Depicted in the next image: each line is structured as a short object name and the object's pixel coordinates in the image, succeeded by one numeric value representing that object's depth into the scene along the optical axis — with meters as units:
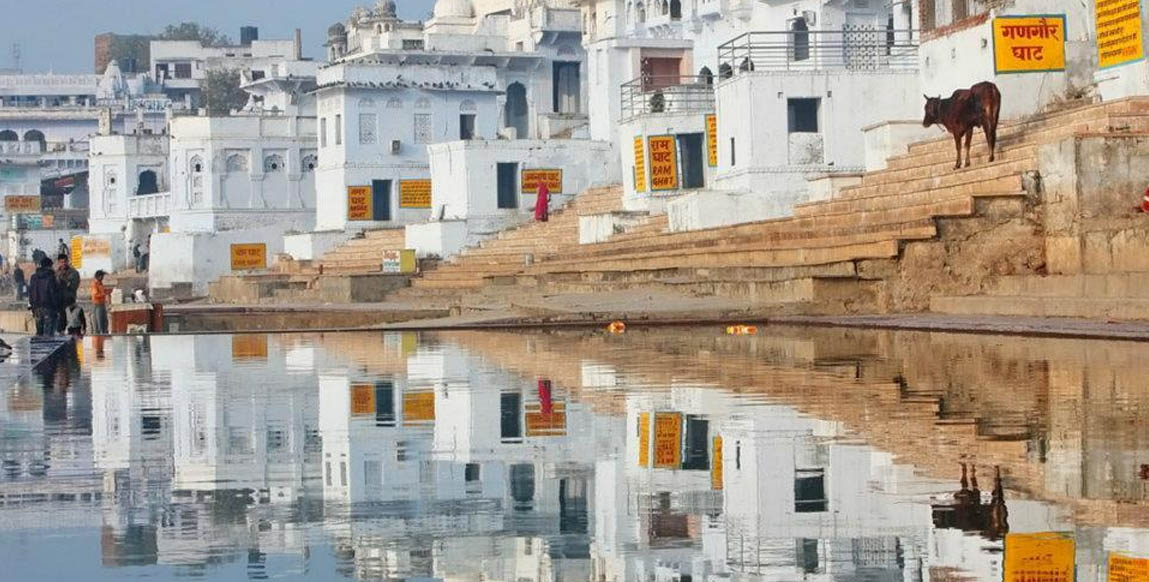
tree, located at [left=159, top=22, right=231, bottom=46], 173.38
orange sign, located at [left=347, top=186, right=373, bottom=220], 61.19
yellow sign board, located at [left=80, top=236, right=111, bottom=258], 82.38
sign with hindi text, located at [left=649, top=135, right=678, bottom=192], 46.75
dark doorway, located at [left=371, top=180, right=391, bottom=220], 61.78
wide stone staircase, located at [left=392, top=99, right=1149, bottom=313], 24.56
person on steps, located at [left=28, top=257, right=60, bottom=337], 28.92
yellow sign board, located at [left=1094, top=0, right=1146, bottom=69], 26.09
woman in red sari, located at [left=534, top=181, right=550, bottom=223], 53.75
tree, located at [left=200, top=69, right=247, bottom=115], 126.62
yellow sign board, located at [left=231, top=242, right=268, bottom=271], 69.00
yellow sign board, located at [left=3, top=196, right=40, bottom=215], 107.82
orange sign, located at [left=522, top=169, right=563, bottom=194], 55.44
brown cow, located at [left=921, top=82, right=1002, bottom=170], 27.64
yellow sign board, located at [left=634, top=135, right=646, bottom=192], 47.22
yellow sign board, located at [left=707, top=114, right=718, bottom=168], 45.02
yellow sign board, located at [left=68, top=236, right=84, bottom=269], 83.25
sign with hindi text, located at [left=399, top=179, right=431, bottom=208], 61.66
